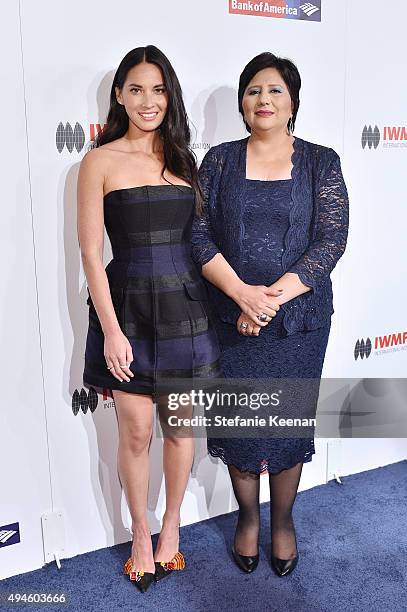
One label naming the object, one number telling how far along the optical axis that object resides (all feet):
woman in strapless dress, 6.64
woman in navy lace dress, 6.95
